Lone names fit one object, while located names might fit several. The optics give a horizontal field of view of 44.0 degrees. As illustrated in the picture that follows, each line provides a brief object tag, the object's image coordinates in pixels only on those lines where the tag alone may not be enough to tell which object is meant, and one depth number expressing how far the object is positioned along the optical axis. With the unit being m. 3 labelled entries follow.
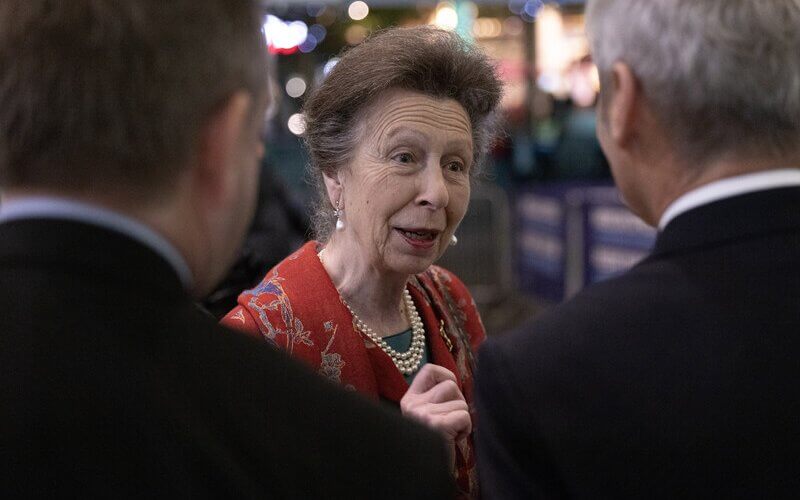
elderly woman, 2.17
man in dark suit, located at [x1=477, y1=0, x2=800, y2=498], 1.18
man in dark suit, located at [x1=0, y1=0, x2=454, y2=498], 0.91
